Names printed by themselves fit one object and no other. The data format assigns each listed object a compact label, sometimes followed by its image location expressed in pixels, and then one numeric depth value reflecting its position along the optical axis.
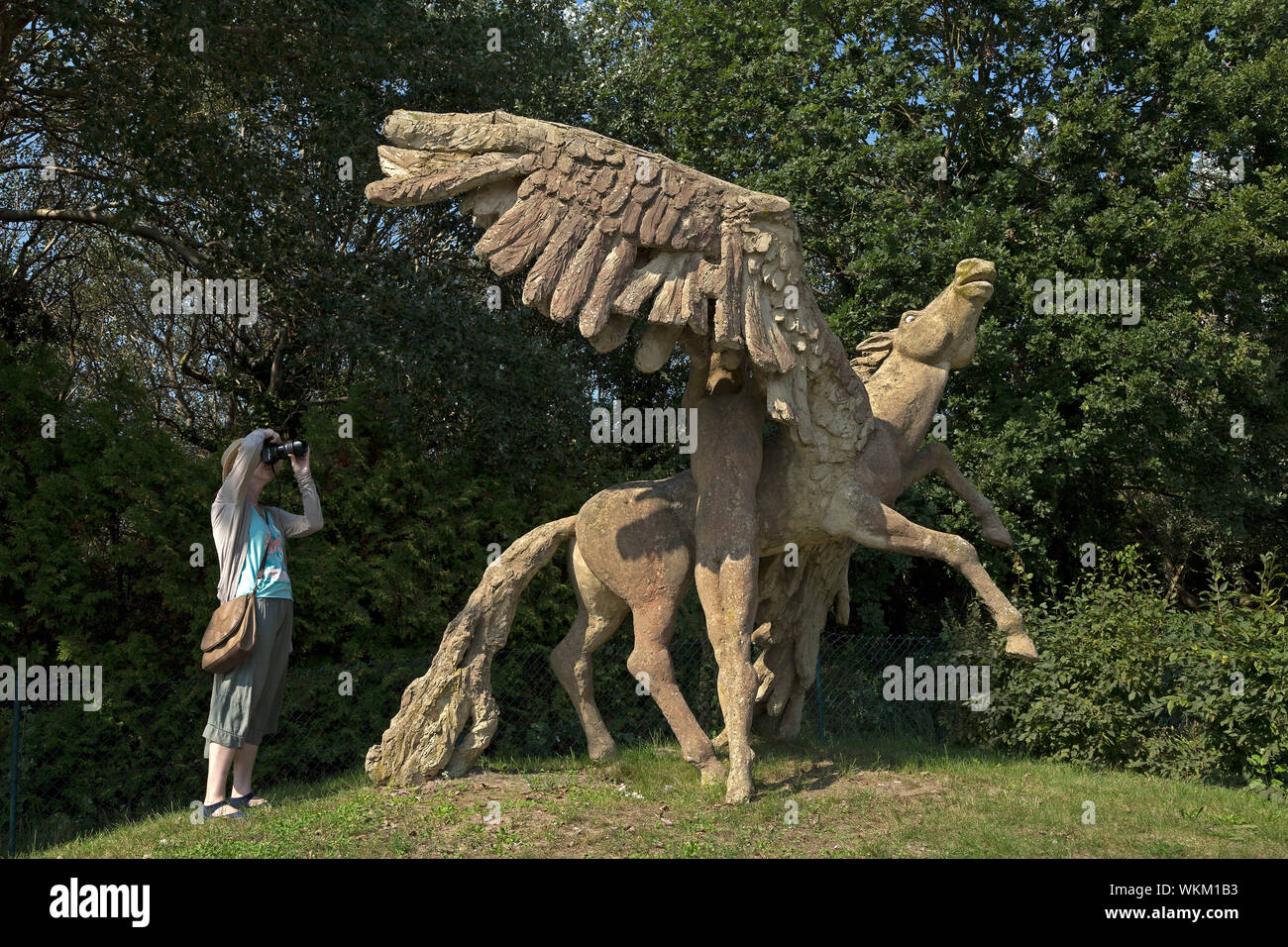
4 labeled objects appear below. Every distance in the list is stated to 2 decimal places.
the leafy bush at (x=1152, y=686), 7.06
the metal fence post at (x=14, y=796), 6.02
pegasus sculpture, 5.55
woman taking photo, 5.86
